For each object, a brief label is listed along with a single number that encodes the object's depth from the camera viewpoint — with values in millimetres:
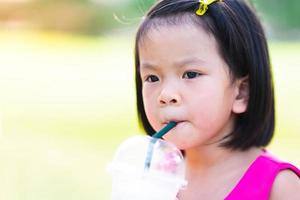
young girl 1532
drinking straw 1469
